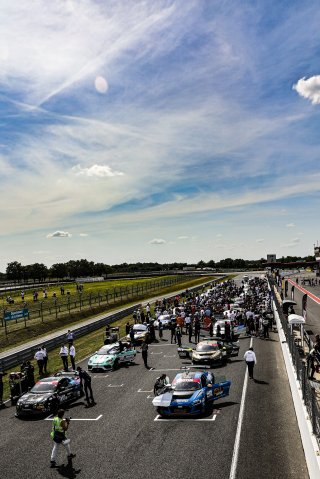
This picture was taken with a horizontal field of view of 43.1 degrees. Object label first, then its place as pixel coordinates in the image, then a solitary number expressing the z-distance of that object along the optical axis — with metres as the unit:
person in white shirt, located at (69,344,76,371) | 22.78
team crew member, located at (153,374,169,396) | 16.02
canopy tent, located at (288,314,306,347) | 22.69
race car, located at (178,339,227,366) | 21.48
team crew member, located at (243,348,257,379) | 18.33
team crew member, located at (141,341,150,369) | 22.48
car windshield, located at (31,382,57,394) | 16.53
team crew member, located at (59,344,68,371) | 22.58
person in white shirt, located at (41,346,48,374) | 22.44
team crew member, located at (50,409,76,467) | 11.12
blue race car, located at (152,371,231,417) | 14.22
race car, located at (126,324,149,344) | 30.06
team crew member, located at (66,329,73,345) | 27.77
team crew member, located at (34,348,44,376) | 22.11
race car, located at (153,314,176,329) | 35.83
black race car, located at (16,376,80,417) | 15.58
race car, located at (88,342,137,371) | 22.38
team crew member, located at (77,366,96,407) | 16.39
